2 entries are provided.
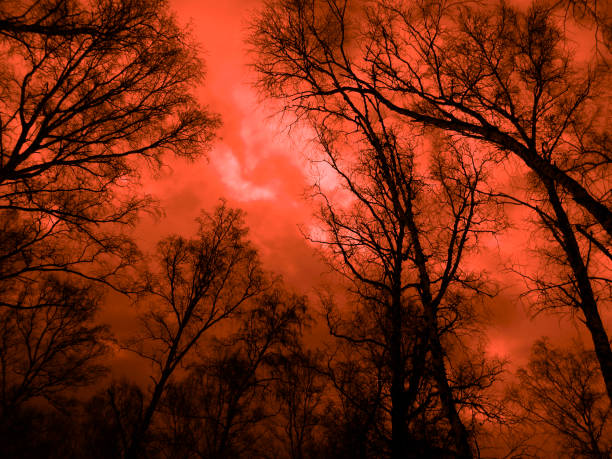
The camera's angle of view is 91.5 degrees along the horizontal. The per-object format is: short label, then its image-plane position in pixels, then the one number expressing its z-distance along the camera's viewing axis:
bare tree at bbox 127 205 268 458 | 10.43
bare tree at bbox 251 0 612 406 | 4.89
